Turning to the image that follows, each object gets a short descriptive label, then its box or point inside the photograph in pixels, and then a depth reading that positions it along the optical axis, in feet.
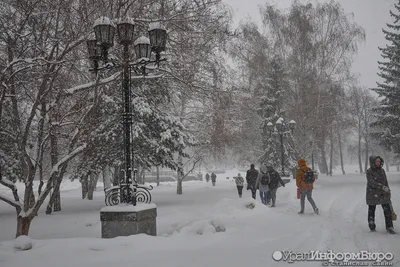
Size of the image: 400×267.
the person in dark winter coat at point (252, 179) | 50.45
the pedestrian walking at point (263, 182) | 43.21
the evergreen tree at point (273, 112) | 96.83
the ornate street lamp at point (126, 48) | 22.17
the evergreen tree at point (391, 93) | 79.10
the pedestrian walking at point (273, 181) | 43.39
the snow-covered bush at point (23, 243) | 16.94
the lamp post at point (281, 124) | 67.60
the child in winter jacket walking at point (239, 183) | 59.41
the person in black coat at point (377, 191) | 23.99
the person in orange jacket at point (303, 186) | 34.94
